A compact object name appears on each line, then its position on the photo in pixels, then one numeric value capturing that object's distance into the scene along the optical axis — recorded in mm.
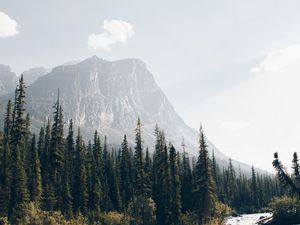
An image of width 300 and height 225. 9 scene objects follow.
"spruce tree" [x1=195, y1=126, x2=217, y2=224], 67125
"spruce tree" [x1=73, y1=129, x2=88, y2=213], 77250
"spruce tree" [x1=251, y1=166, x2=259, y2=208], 153300
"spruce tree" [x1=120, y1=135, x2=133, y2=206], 95000
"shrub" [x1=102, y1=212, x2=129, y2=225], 64250
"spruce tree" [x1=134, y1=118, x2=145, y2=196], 77750
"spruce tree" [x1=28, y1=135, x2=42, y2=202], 65188
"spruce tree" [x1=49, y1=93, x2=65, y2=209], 73312
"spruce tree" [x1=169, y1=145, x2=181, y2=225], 69444
